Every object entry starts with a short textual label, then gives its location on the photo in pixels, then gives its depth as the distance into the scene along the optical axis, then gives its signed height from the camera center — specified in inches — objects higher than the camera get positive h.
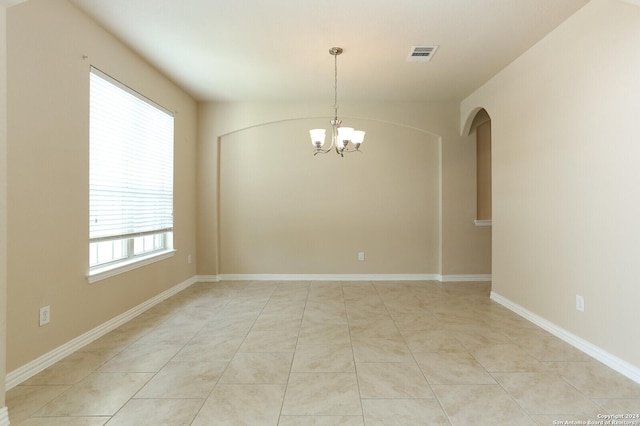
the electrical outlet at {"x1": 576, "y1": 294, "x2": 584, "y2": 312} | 117.1 -29.4
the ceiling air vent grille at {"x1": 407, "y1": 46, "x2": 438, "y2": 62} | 143.0 +63.1
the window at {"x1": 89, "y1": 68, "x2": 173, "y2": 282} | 127.2 +13.9
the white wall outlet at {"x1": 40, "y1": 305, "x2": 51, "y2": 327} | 101.1 -28.4
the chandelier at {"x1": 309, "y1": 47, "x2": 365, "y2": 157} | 140.0 +29.1
